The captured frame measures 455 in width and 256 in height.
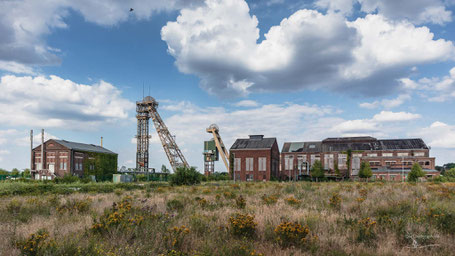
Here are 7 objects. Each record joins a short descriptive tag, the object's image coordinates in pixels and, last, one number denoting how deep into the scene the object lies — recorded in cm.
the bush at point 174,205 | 1241
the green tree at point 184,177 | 3378
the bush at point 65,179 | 4104
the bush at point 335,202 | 1267
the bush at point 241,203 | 1272
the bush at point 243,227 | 805
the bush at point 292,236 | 735
